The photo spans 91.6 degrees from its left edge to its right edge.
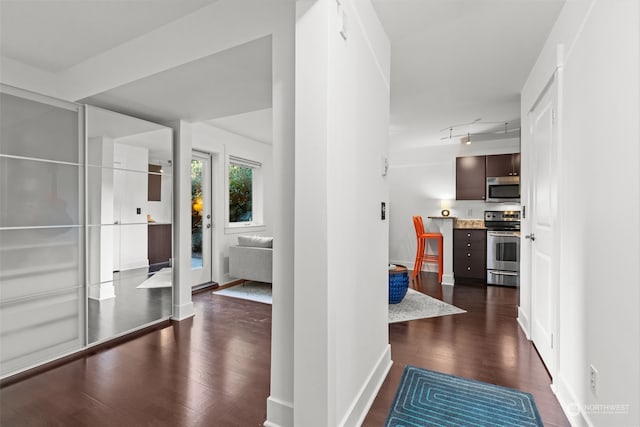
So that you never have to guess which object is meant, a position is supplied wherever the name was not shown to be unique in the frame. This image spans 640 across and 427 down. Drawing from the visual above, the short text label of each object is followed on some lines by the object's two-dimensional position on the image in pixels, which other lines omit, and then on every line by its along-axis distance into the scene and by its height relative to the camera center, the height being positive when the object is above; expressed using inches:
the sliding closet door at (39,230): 89.4 -5.0
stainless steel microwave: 200.4 +16.7
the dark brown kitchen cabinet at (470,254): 197.2 -26.0
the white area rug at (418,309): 135.3 -44.5
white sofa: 177.5 -26.5
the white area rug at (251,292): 164.4 -44.3
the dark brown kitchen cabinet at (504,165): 199.3 +32.3
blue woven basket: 148.2 -33.6
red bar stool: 207.9 -21.5
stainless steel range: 187.0 -22.1
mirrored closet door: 107.0 -3.5
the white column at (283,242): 63.7 -5.8
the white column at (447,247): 204.8 -23.0
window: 212.8 +15.3
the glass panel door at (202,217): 190.1 -1.9
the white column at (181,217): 132.1 -1.4
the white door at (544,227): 83.2 -3.9
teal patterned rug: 67.2 -44.7
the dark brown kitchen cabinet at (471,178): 211.6 +25.2
